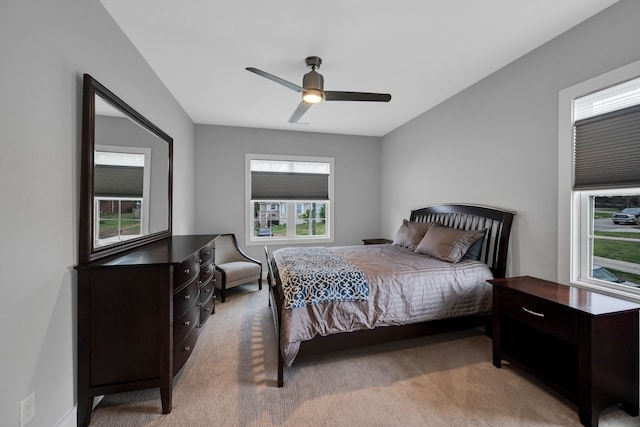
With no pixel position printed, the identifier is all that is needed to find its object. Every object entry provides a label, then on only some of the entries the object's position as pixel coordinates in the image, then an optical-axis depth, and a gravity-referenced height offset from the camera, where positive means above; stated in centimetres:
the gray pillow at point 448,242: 294 -31
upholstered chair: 394 -80
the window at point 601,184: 196 +24
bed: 222 -64
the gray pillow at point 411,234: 367 -27
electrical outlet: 131 -95
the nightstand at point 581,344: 171 -83
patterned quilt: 219 -57
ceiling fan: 251 +112
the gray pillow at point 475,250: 302 -38
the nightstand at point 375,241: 502 -51
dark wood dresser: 171 -73
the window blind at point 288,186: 507 +50
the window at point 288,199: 506 +26
